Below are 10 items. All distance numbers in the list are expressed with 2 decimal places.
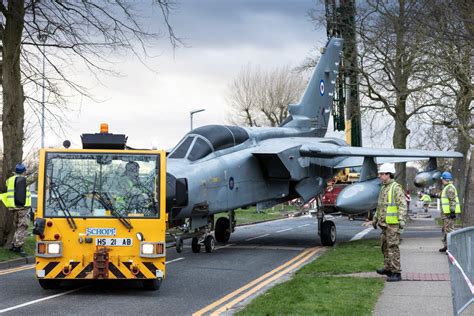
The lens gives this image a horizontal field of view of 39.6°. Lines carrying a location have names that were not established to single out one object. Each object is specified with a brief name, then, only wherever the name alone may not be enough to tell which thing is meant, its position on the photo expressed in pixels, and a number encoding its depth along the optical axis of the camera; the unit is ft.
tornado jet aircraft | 51.88
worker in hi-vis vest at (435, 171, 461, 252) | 51.85
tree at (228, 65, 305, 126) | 194.39
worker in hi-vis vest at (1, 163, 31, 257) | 48.52
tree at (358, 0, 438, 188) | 71.72
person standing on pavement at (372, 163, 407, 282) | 37.32
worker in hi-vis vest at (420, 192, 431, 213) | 165.66
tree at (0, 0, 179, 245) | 52.95
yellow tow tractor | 32.83
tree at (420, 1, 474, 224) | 37.27
